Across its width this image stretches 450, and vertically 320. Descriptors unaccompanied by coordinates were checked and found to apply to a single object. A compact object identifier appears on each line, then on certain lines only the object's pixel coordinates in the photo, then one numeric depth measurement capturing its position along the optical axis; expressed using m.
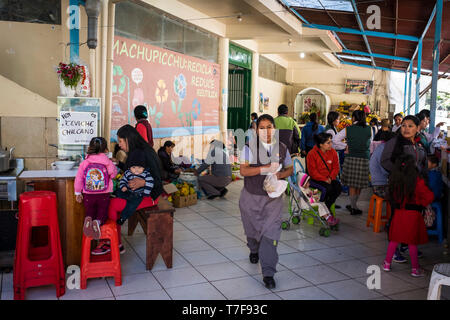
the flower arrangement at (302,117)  17.90
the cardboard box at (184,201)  7.05
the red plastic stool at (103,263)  3.84
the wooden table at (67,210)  4.18
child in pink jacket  3.93
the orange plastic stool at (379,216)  5.86
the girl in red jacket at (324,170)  5.92
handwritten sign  5.45
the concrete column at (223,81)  12.02
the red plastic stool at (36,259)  3.58
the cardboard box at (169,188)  6.70
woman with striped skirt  6.78
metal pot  4.93
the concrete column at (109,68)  6.89
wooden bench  4.29
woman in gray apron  3.92
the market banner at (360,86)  20.28
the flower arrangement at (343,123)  11.96
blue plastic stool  5.35
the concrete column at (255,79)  14.90
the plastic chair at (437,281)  2.79
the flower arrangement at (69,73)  5.69
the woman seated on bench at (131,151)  4.34
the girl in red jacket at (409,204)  4.24
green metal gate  14.96
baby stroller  5.73
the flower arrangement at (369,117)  12.65
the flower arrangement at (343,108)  17.25
